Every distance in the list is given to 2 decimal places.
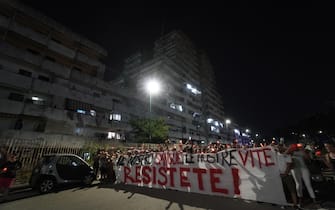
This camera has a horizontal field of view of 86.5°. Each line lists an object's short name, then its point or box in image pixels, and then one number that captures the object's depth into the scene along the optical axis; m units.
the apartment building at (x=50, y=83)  19.58
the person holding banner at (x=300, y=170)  4.98
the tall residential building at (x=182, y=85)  49.03
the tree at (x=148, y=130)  29.39
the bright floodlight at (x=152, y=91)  41.88
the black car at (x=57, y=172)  7.91
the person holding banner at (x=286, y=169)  5.26
